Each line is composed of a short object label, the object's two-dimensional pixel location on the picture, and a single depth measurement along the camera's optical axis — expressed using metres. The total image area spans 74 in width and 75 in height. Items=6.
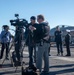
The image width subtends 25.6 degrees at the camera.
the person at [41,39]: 5.72
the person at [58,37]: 11.32
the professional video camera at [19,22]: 6.34
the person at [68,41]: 11.37
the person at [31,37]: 5.78
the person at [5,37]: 8.98
